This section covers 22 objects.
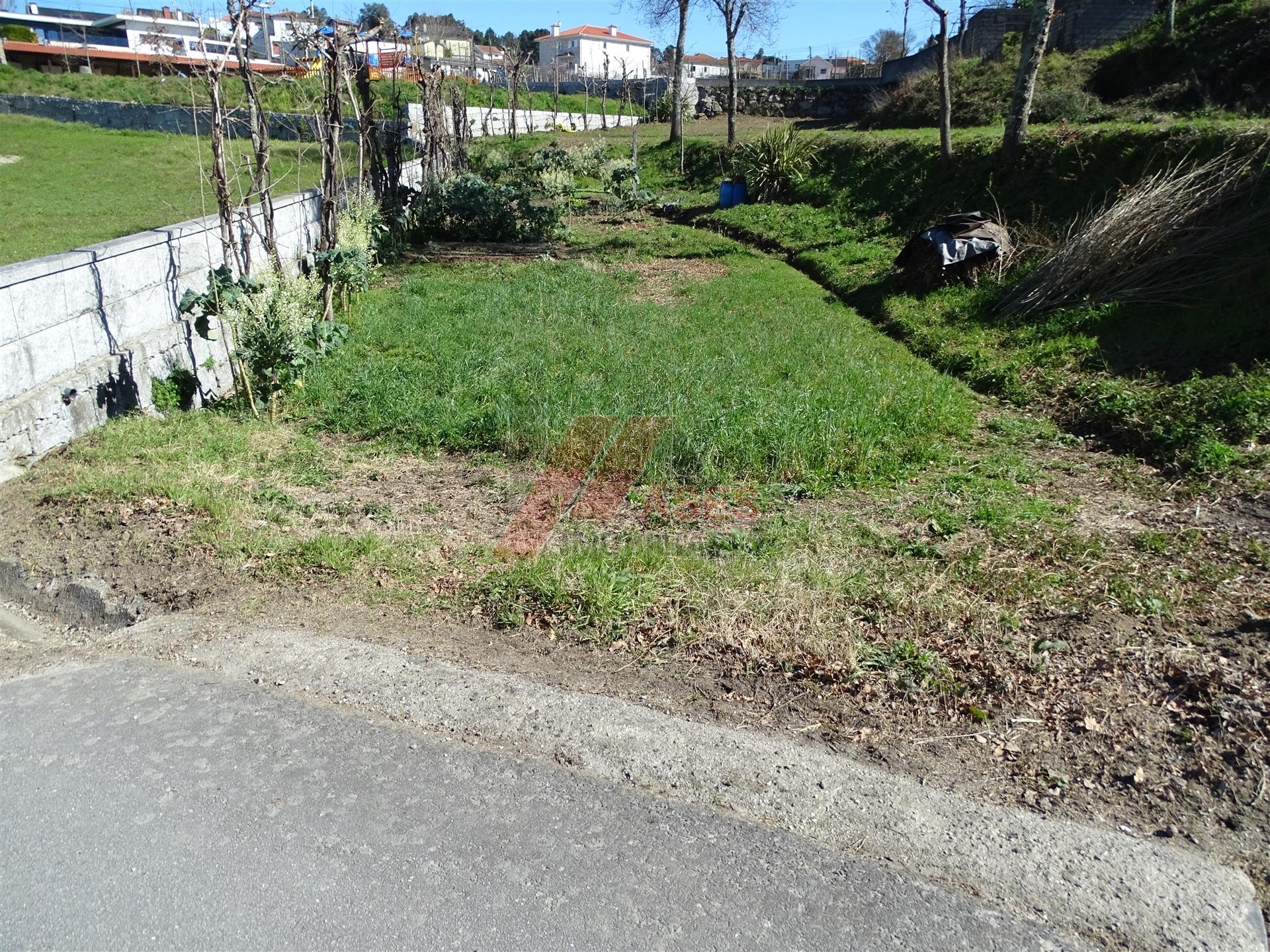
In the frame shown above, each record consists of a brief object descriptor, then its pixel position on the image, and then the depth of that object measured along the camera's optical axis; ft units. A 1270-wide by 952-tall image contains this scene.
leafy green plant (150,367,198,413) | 23.54
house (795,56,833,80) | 153.58
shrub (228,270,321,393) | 23.30
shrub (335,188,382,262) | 36.96
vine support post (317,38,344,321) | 32.04
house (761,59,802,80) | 170.09
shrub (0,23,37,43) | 163.22
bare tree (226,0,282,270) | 27.11
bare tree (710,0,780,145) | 86.63
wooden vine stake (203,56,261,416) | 23.77
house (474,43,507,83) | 118.24
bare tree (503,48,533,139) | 108.60
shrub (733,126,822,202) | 65.51
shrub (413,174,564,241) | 54.13
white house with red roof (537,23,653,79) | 295.07
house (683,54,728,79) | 266.86
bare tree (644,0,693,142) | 93.71
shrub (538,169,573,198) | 66.39
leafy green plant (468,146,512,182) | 75.61
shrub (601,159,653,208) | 69.92
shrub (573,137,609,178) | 83.47
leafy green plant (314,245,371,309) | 31.32
